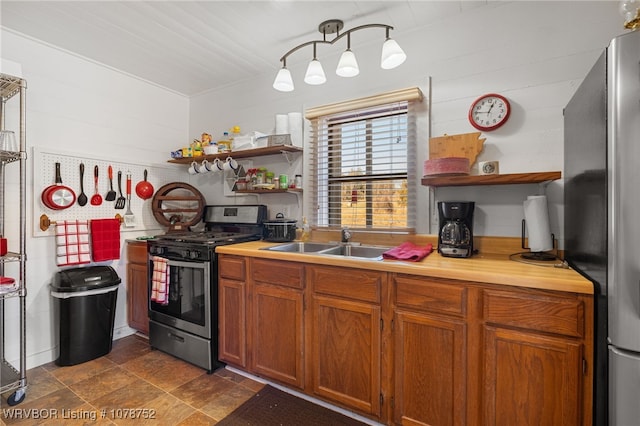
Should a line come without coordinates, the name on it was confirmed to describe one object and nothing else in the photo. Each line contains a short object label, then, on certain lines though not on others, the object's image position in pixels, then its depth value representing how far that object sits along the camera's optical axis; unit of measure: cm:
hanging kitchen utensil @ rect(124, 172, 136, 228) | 292
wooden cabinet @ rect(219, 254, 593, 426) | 126
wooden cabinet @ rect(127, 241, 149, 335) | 276
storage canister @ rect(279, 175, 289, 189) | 264
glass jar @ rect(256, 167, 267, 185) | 274
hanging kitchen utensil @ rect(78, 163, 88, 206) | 258
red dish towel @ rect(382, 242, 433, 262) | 167
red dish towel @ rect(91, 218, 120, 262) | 262
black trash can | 232
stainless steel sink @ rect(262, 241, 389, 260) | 224
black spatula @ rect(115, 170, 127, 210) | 286
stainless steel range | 223
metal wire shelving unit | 188
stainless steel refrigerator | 103
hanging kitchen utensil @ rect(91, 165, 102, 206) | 268
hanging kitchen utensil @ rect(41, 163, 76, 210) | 237
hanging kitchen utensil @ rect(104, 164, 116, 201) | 278
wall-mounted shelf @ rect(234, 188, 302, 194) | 263
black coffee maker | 178
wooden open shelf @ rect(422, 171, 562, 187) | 165
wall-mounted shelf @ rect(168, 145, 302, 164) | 259
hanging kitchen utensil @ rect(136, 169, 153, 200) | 302
